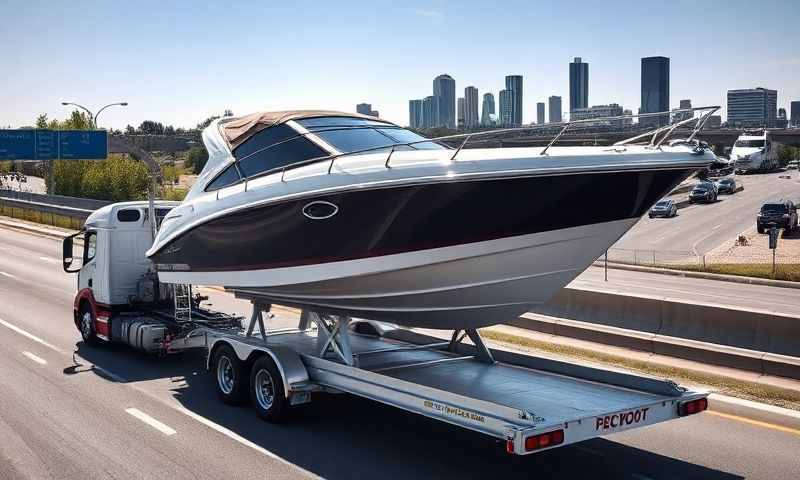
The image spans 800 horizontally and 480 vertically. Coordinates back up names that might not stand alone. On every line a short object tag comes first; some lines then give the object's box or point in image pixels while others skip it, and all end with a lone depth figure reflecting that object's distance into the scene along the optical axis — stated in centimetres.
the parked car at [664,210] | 4995
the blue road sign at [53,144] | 4772
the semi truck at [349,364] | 750
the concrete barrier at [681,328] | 1161
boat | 802
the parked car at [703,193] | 5869
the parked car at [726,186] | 6494
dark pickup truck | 3984
